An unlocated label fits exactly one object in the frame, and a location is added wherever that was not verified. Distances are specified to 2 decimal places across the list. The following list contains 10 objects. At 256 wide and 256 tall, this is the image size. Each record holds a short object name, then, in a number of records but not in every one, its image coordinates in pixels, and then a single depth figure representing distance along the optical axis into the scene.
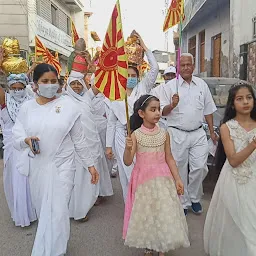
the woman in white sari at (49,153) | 3.06
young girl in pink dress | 3.04
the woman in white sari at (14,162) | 4.35
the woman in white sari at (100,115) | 5.74
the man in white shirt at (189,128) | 4.50
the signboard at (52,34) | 17.45
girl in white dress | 2.78
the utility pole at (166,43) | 41.25
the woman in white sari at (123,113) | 4.35
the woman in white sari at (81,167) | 4.59
